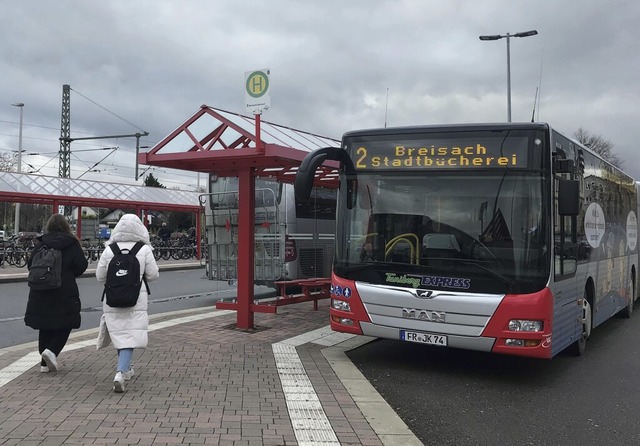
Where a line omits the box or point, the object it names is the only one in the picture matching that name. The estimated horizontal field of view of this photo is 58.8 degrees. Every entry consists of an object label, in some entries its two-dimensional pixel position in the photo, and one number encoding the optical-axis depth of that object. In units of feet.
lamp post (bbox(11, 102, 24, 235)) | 121.22
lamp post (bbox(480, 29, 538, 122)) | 77.56
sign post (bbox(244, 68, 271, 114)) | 25.45
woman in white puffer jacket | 17.47
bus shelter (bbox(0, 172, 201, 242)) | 69.51
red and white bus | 19.21
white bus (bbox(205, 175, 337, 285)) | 32.65
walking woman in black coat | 18.48
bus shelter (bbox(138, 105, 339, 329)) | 26.27
